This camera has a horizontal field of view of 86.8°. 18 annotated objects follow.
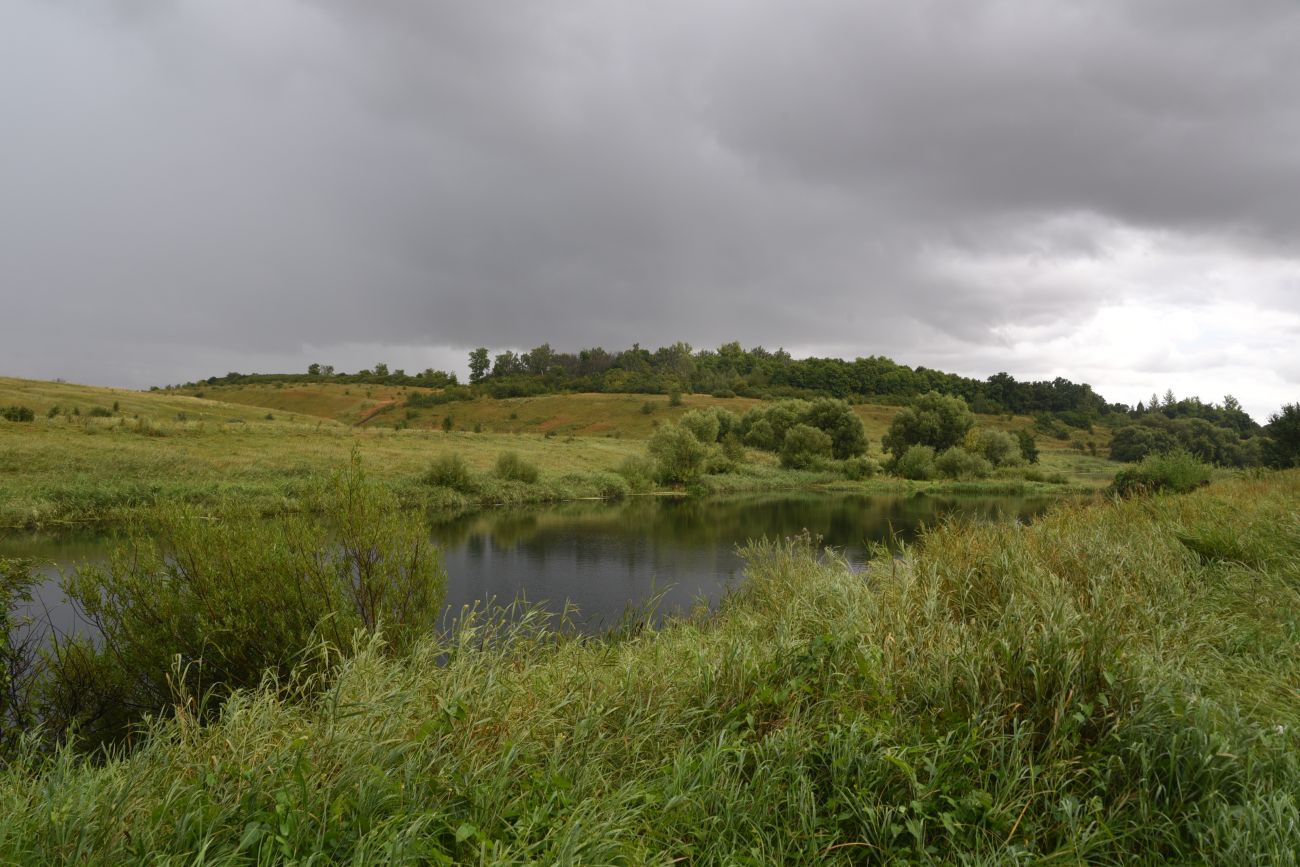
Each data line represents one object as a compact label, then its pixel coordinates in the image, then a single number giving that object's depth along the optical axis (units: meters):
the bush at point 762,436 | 63.69
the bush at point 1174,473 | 22.78
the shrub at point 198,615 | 7.53
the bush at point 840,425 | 60.94
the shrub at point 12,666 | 6.43
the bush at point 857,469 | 55.69
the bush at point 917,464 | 57.84
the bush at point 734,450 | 54.80
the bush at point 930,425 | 62.50
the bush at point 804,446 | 58.38
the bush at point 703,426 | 57.41
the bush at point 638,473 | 43.94
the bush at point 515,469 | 38.31
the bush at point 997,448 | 62.12
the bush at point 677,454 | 46.50
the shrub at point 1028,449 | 66.00
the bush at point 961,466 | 58.44
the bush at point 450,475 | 35.03
